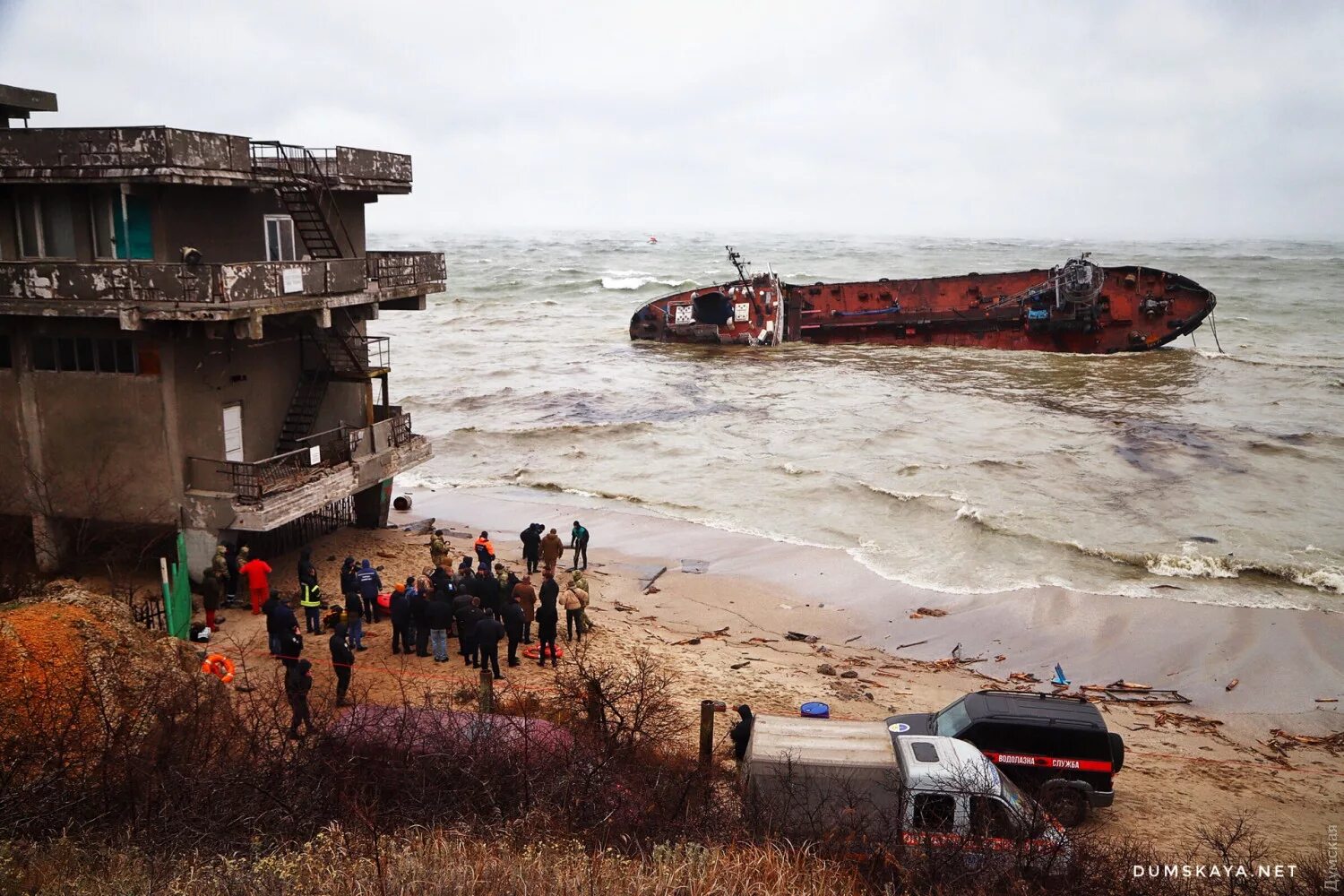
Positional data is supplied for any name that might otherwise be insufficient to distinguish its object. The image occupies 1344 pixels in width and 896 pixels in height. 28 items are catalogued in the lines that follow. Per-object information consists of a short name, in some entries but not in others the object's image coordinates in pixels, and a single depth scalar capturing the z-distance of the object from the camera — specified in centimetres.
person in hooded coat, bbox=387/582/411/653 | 1509
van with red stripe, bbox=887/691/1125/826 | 1190
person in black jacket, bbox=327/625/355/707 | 1316
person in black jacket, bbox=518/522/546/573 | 2052
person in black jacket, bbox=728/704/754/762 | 1204
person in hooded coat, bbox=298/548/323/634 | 1611
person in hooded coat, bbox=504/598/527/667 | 1485
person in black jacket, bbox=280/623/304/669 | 1401
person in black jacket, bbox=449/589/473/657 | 1490
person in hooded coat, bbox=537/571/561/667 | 1494
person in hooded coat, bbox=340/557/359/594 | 1580
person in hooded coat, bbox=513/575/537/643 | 1587
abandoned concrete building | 1523
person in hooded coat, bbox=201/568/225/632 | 1595
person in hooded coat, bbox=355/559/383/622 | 1650
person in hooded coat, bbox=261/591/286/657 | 1398
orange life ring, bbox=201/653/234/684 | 1290
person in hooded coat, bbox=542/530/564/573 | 1919
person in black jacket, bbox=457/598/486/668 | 1459
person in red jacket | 1673
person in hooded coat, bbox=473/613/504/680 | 1402
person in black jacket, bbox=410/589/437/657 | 1495
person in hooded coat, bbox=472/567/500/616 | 1583
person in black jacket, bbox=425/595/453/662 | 1467
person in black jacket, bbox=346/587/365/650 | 1518
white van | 962
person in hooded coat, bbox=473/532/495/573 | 1877
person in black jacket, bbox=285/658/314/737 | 1123
